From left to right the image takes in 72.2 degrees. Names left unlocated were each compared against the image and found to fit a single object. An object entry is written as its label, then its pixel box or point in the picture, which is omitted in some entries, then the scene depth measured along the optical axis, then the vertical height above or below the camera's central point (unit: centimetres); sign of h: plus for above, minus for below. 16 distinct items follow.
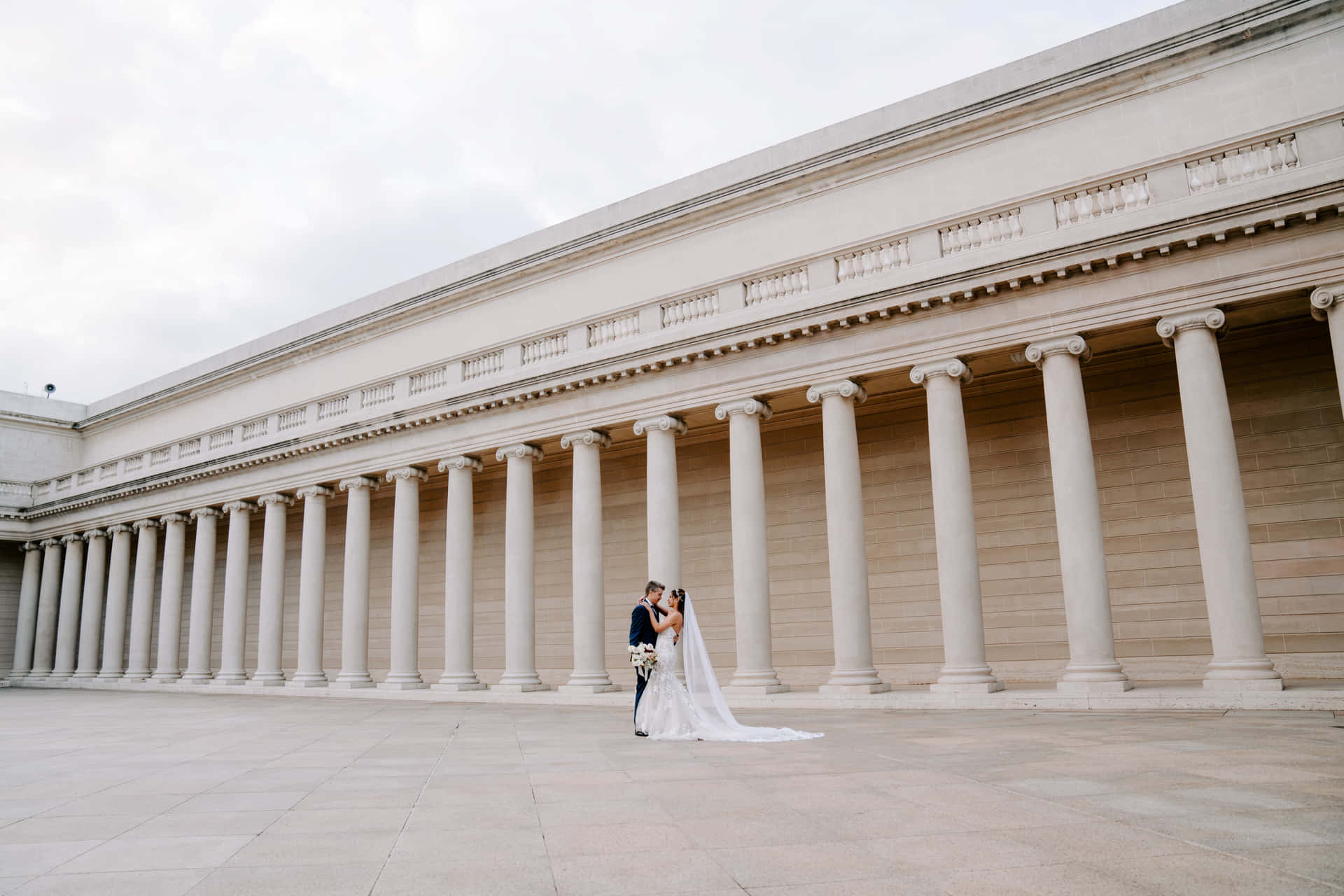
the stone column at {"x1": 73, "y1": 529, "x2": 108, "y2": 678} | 4906 +176
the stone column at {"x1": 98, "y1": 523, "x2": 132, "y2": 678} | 4756 +179
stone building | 2186 +627
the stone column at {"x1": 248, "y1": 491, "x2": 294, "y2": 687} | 3953 +178
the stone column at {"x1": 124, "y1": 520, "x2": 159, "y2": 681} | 4559 +177
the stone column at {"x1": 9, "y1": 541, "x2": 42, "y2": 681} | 5275 +171
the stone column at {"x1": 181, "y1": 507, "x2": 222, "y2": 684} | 4303 +165
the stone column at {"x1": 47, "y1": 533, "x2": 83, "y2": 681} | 5019 +161
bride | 1753 -154
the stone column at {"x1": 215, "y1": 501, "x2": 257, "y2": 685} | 4122 +168
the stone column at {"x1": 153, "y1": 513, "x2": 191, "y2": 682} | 4466 +144
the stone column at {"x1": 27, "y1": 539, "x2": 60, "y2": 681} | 5159 +165
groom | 1852 -22
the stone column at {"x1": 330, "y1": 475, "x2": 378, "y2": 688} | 3606 +155
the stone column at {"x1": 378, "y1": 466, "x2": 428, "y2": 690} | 3416 +170
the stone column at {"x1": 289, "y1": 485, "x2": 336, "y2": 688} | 3766 +181
